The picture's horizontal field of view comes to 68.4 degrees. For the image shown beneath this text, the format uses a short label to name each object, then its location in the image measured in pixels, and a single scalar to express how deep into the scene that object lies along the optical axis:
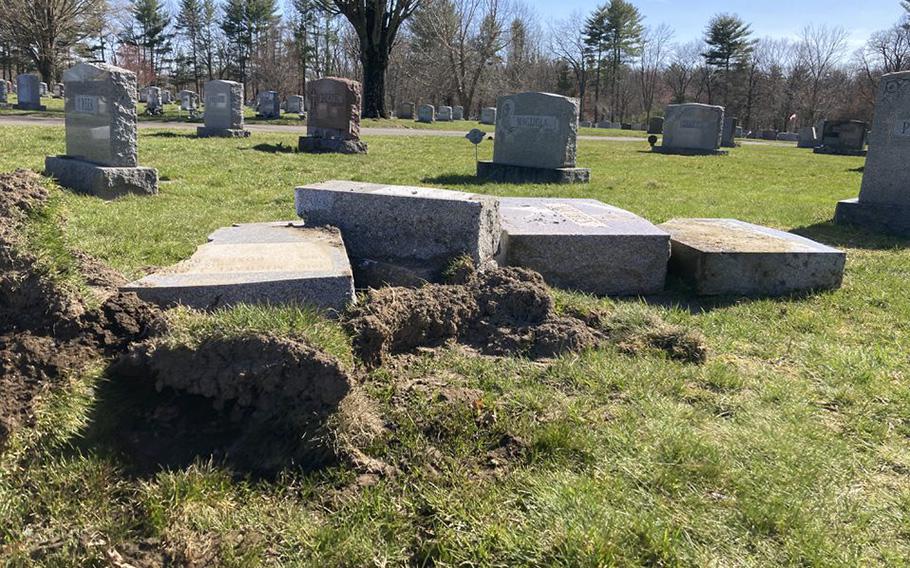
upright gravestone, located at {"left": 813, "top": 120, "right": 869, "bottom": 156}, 26.11
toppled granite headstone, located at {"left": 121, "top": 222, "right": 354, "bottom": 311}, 3.09
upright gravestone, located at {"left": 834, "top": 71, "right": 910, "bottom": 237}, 7.83
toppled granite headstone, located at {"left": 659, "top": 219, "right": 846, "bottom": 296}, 4.80
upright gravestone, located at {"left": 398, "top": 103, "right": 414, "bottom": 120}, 38.41
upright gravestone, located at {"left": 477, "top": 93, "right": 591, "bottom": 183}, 11.24
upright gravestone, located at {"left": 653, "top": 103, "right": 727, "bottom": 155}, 20.89
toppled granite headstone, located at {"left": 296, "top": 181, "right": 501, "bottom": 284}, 4.20
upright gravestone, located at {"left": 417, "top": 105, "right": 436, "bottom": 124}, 36.80
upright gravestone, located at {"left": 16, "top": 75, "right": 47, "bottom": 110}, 27.78
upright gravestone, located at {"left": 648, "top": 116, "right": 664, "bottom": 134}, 33.78
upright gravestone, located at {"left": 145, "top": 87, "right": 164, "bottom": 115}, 31.62
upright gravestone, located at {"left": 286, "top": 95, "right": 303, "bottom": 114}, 37.41
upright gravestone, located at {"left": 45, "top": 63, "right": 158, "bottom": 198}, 7.80
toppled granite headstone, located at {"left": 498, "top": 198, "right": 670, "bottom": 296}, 4.70
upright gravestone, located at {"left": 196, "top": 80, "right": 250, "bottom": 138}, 18.20
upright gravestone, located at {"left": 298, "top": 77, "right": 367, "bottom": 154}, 15.57
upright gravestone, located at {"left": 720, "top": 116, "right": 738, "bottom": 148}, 26.48
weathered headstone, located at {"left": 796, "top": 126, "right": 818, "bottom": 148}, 32.53
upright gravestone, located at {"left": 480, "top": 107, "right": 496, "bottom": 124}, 38.66
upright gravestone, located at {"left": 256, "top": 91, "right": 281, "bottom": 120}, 30.53
